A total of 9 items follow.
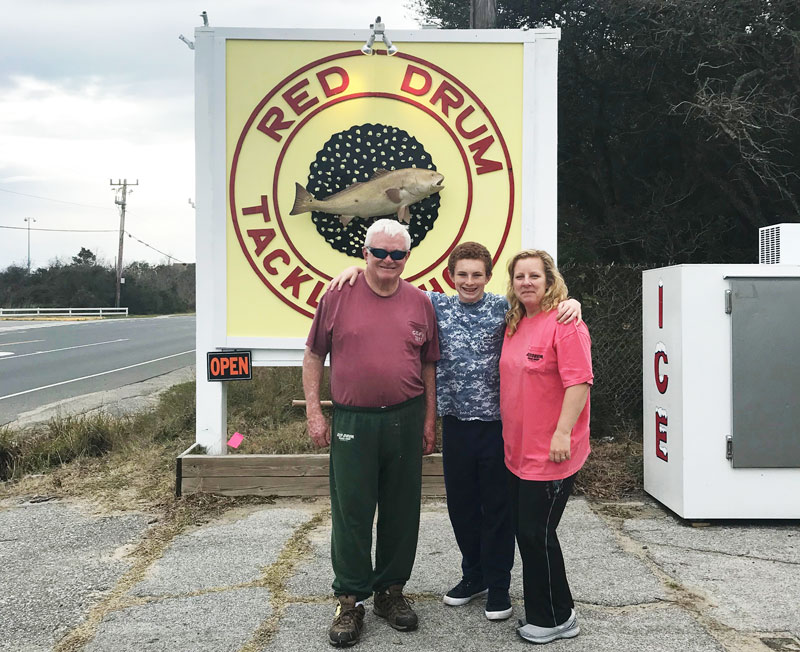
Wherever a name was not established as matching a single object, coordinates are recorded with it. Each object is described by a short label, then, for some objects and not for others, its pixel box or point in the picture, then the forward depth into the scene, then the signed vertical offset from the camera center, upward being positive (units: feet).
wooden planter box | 17.31 -3.88
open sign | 18.20 -1.40
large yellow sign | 18.26 +3.80
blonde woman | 9.94 -1.60
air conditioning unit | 16.02 +1.39
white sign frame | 18.19 +3.34
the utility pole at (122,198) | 197.36 +28.84
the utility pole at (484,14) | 26.53 +10.38
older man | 10.81 -1.59
